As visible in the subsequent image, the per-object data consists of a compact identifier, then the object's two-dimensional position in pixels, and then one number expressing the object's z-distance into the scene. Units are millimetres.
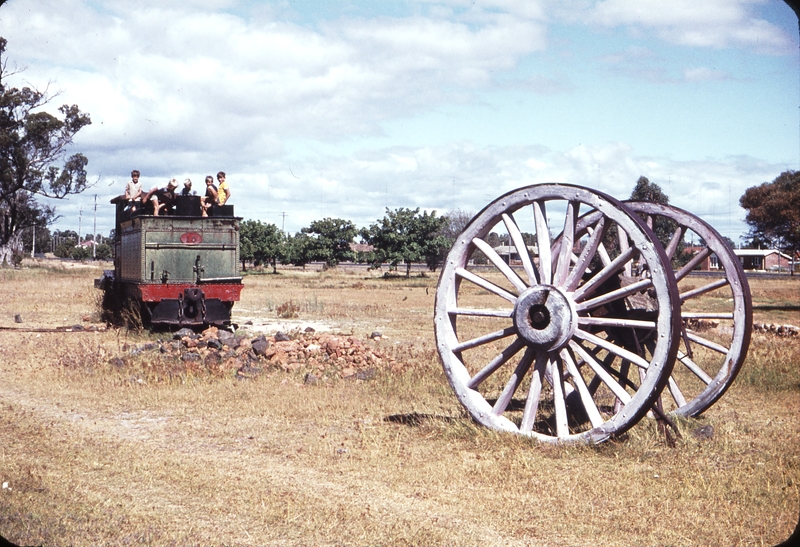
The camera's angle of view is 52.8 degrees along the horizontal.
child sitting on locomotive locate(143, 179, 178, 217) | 15664
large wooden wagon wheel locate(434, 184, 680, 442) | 6000
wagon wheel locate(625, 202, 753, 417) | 6977
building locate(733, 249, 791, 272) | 91644
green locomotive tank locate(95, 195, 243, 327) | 14984
